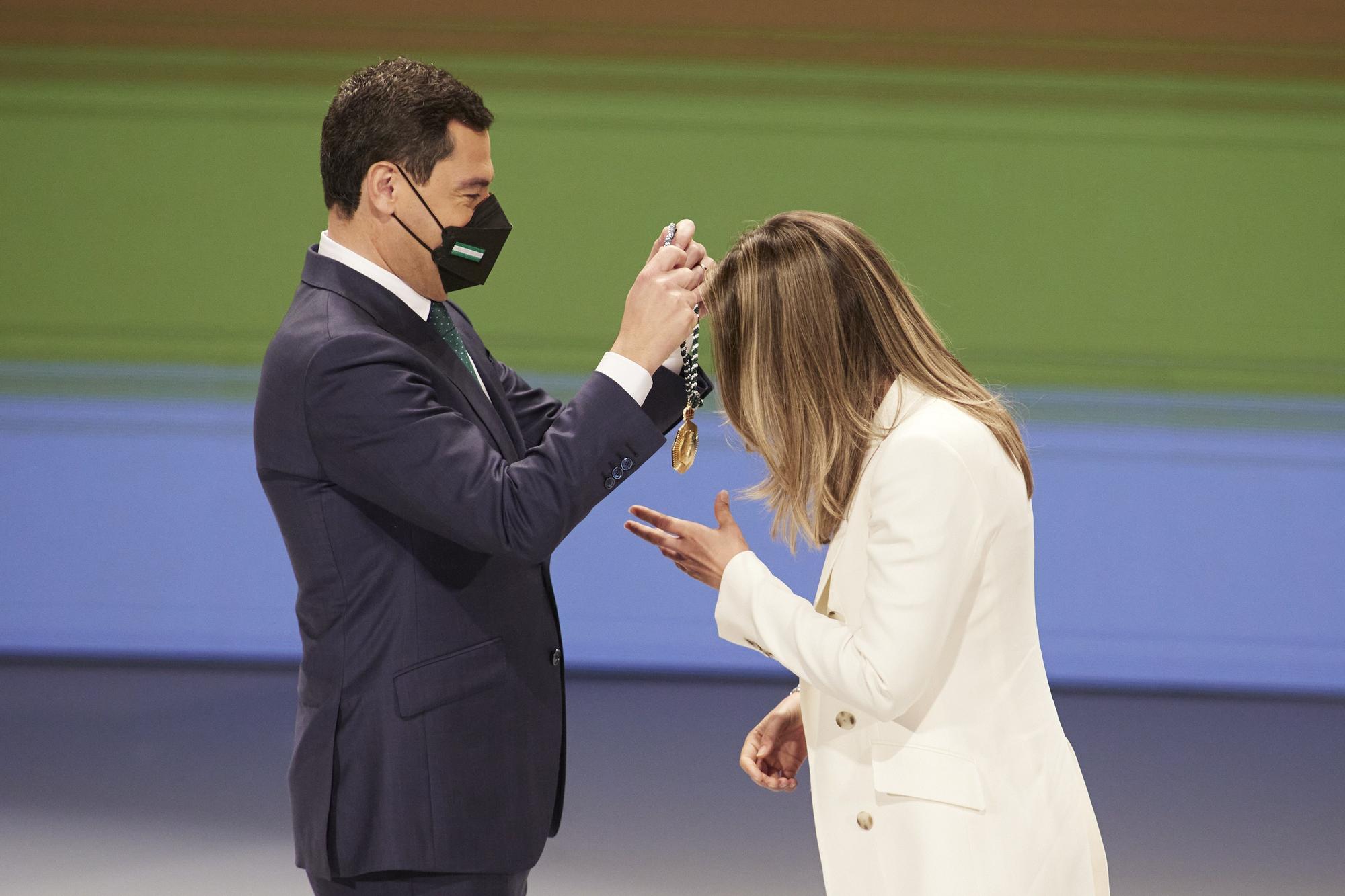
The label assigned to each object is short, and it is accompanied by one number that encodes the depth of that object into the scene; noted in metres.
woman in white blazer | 9.53
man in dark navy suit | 9.68
